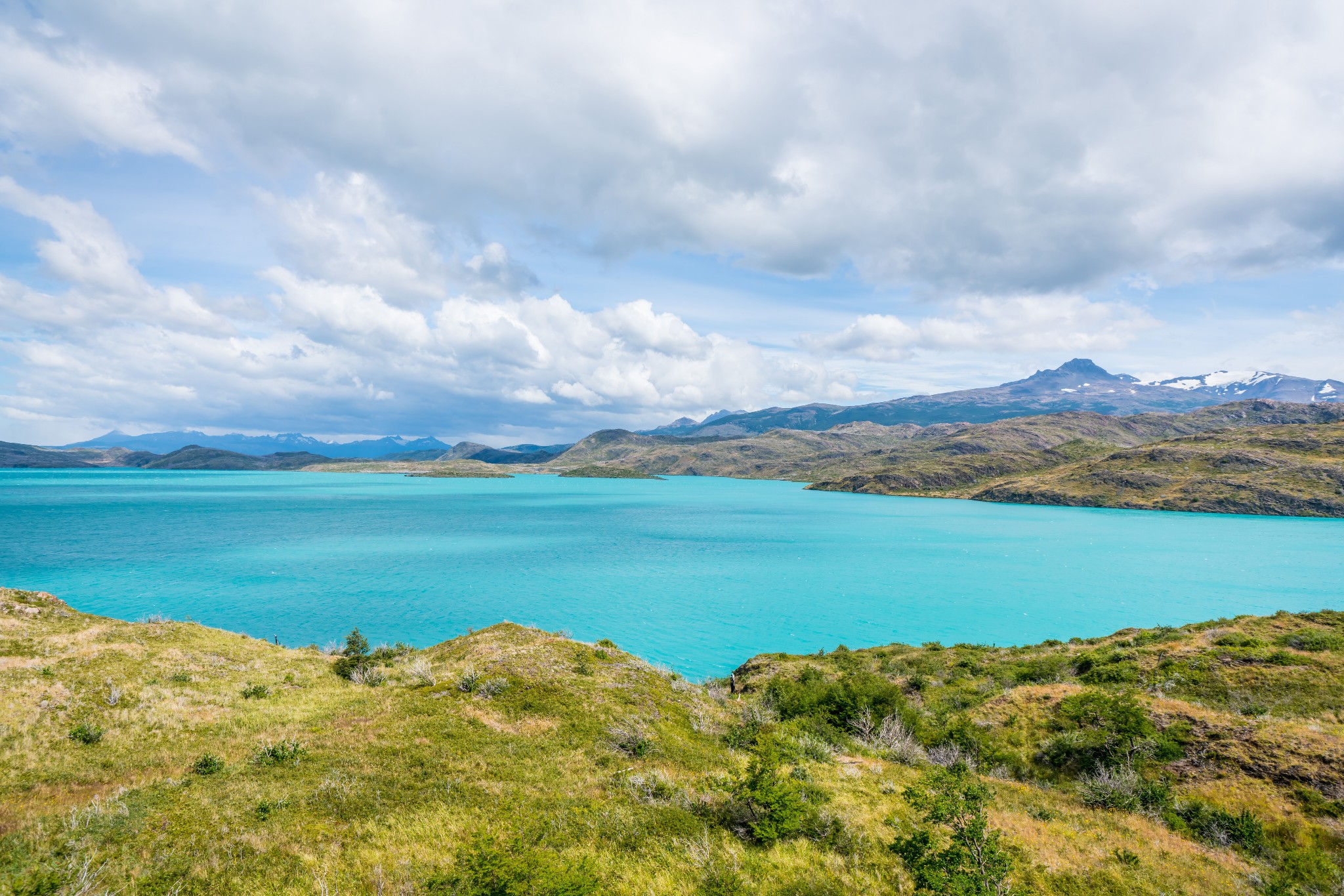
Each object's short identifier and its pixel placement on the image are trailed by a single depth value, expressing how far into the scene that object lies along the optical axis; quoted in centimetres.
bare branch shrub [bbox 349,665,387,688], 2669
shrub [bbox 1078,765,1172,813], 1773
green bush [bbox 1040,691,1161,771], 2109
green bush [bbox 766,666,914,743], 2572
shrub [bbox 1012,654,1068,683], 3434
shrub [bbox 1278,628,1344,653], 3036
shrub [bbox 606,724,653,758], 1966
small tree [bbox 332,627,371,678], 2842
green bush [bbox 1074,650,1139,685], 3112
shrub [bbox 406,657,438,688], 2515
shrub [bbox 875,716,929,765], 2216
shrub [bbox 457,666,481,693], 2325
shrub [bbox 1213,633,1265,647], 3245
